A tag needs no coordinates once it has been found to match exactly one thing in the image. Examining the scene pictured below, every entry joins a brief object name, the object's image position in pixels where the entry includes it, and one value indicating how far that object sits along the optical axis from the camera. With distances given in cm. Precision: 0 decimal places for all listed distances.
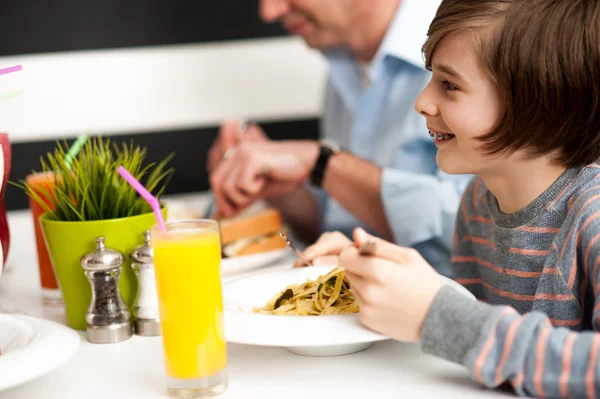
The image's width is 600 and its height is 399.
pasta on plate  99
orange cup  130
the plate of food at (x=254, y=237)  148
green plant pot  108
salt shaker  108
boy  80
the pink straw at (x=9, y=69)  96
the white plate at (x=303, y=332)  86
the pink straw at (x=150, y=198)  84
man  163
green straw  116
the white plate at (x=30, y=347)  83
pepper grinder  105
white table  85
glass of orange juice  82
